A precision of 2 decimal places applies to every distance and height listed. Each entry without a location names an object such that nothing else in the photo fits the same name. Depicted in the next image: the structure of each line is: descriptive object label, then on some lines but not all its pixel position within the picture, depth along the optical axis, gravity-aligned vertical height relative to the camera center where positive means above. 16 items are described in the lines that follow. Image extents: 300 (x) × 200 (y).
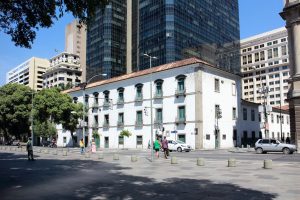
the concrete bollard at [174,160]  15.71 -2.15
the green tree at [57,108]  38.37 +2.83
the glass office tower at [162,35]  69.74 +28.42
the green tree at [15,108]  45.32 +3.43
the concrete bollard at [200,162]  14.77 -2.13
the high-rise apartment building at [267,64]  92.02 +23.09
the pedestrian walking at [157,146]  19.93 -1.59
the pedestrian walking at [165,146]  19.58 -1.56
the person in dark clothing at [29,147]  18.71 -1.49
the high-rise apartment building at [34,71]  120.62 +27.05
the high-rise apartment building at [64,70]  104.37 +23.31
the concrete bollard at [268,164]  13.08 -2.02
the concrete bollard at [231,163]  13.98 -2.08
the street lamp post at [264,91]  30.21 +4.43
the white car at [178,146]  28.62 -2.31
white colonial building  32.08 +2.80
